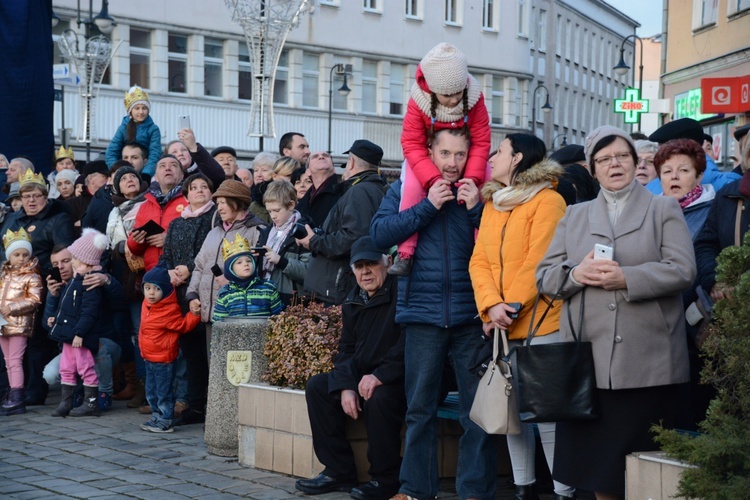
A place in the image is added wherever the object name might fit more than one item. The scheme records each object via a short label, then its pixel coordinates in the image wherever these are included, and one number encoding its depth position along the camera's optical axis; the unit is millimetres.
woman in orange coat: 6742
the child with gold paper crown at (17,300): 11922
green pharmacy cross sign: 28609
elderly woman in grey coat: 6012
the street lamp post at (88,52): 29406
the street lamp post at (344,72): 40678
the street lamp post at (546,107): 51969
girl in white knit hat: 7254
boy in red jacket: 10344
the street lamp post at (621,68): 37219
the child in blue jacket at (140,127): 13453
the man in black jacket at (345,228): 8844
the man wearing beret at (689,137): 8539
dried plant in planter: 8508
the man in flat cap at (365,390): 7750
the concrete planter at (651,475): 5824
